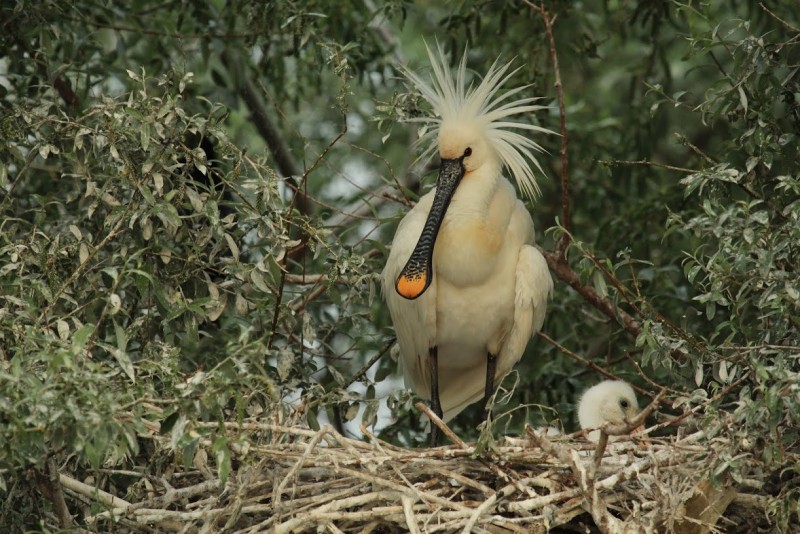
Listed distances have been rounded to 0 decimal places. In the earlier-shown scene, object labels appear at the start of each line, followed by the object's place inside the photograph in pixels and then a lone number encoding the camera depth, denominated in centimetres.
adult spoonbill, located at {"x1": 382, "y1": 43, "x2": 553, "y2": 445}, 1400
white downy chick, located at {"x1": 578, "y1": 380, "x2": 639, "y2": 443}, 1391
